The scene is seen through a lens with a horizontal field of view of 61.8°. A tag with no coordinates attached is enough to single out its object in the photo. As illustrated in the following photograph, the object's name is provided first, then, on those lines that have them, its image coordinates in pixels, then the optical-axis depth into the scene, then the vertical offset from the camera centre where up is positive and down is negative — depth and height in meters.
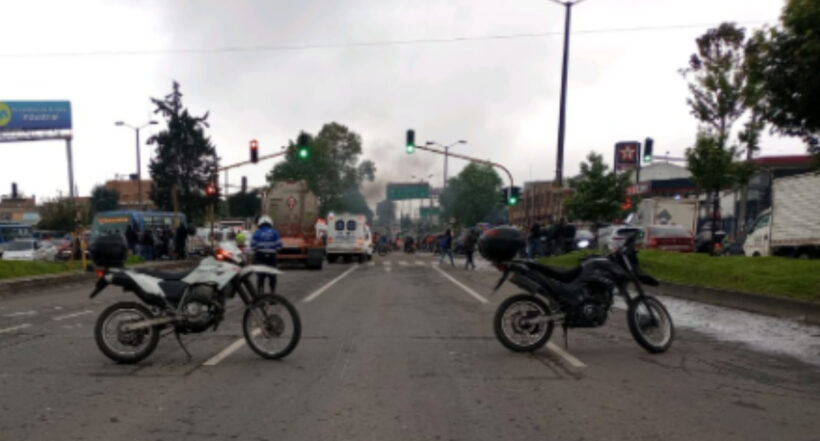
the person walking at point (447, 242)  30.71 -2.05
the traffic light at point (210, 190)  30.66 +0.15
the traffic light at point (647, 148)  34.56 +2.58
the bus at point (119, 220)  43.59 -1.83
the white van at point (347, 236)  35.22 -2.11
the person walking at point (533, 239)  26.11 -1.60
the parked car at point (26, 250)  33.97 -3.03
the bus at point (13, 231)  47.27 -2.90
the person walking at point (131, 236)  30.97 -1.98
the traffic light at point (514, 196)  31.83 +0.04
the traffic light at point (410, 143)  31.27 +2.42
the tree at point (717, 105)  27.31 +4.24
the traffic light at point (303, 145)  28.41 +2.06
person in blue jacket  12.39 -0.84
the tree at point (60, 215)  65.75 -2.42
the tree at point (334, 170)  83.88 +3.14
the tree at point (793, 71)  9.42 +1.89
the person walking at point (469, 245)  24.10 -1.75
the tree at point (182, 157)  58.06 +3.12
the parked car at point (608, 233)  27.14 -1.59
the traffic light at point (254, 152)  29.83 +1.82
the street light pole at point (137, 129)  48.84 +4.92
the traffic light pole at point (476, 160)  31.66 +1.75
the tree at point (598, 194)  29.28 +0.20
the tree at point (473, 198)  93.56 -0.17
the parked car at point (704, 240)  29.83 -1.79
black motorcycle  7.68 -1.14
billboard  59.41 +6.60
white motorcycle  7.21 -1.26
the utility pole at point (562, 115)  24.67 +3.05
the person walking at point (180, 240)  25.88 -1.82
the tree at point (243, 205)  88.86 -1.52
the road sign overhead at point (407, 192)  79.75 +0.46
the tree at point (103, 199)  89.81 -0.95
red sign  37.03 +2.40
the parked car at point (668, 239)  25.27 -1.47
